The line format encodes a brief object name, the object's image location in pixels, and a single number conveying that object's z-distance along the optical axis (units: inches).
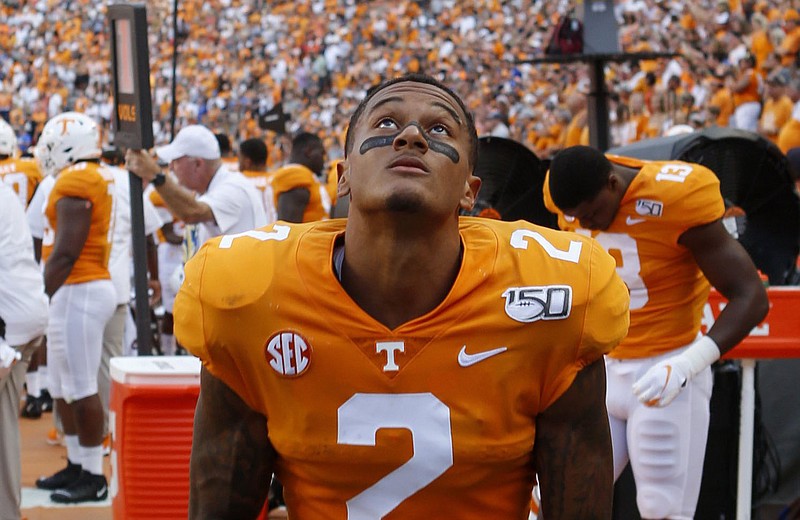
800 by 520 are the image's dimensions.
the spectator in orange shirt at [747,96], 531.2
